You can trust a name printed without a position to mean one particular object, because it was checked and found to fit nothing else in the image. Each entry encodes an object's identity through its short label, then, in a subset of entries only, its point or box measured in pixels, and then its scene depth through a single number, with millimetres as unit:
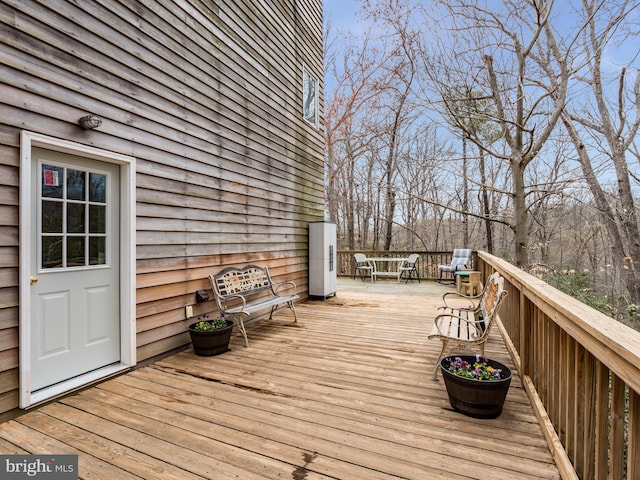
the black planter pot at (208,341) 3332
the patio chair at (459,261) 8158
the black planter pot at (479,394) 2146
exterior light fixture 2541
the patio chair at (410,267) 8930
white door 2395
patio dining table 8930
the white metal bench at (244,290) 3793
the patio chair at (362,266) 9391
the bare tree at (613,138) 6938
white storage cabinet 6312
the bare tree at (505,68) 5957
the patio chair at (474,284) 6832
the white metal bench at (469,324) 2680
